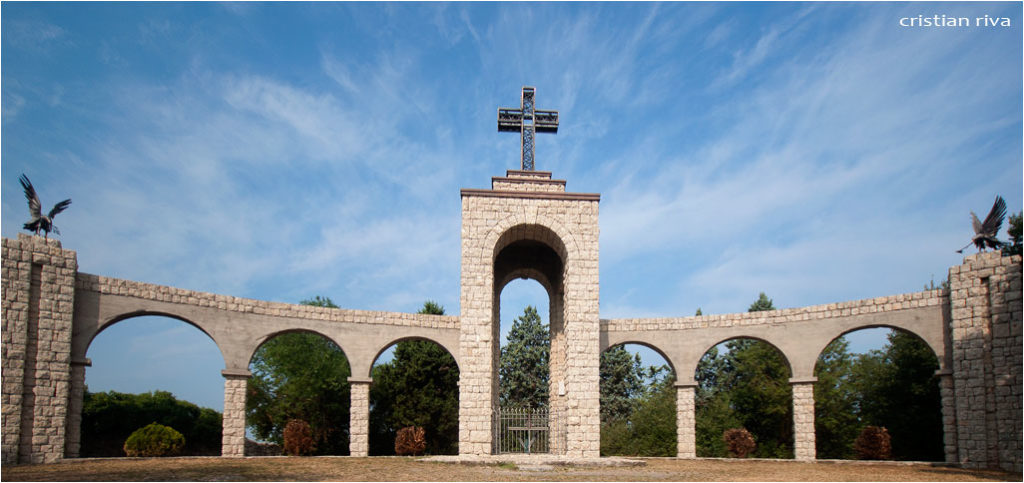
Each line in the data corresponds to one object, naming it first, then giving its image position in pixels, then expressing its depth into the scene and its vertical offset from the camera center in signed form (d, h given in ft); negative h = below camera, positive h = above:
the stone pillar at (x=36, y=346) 45.24 +0.16
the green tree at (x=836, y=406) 89.81 -6.69
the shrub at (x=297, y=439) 61.36 -7.39
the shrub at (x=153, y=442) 54.08 -6.87
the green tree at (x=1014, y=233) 73.82 +12.28
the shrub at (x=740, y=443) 63.36 -7.76
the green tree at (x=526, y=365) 121.90 -2.27
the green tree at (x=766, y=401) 91.86 -6.17
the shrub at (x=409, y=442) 63.93 -7.94
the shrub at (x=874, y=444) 59.72 -7.37
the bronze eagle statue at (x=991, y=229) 52.21 +8.96
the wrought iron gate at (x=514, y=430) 60.49 -6.58
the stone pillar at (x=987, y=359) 48.91 -0.35
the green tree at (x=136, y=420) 80.23 -8.29
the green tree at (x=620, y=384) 122.93 -5.43
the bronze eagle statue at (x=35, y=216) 47.93 +8.63
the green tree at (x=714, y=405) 88.11 -7.29
